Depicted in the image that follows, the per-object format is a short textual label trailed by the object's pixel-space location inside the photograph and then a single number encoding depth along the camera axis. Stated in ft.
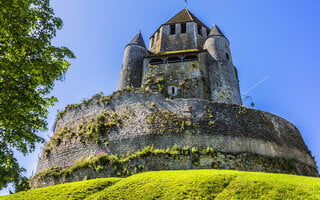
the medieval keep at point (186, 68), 76.54
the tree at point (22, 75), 28.89
